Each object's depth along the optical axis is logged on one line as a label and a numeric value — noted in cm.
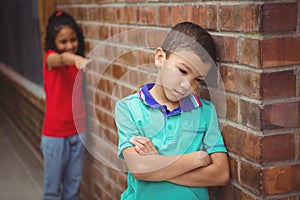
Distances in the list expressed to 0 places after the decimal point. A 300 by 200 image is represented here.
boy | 169
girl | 319
